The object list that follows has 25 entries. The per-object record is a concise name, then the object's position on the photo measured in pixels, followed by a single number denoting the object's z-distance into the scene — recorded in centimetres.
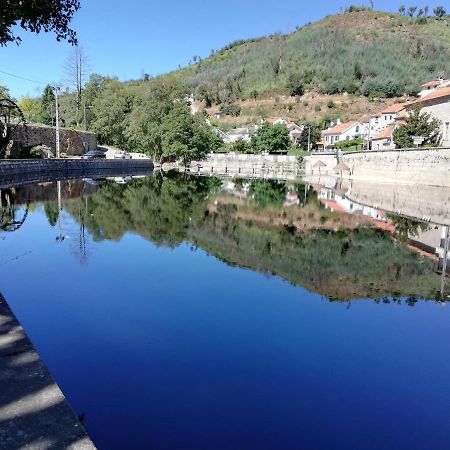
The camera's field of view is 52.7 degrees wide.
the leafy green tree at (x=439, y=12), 17965
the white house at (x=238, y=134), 9994
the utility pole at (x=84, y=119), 6981
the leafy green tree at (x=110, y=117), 6862
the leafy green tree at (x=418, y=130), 4731
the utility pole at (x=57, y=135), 4916
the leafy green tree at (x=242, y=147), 8281
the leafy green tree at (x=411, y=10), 18388
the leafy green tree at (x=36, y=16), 1026
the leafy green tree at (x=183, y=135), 6144
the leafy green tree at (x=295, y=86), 12921
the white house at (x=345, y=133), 8562
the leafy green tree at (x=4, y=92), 5776
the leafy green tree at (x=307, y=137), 8731
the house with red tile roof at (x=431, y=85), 7047
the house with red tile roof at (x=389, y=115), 7694
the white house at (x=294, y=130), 9756
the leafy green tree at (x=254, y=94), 13300
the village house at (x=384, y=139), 6233
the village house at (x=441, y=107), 4678
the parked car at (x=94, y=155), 5562
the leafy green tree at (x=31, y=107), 8341
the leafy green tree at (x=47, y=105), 8056
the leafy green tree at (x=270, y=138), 7850
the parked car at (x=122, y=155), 6133
